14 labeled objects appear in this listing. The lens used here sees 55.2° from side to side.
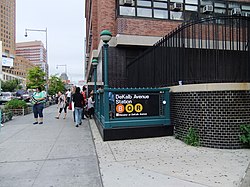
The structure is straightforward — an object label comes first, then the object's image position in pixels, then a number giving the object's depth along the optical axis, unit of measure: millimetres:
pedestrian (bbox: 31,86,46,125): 11070
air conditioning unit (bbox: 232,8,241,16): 14406
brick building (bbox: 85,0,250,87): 12773
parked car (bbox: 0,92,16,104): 38928
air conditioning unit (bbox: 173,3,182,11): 13356
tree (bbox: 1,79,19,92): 76375
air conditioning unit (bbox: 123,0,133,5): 12581
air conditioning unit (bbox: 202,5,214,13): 13723
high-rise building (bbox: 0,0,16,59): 122988
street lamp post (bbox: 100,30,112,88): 7820
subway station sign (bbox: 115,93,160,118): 7547
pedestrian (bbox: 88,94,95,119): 13053
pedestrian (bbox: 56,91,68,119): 14188
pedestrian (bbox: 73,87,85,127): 10422
